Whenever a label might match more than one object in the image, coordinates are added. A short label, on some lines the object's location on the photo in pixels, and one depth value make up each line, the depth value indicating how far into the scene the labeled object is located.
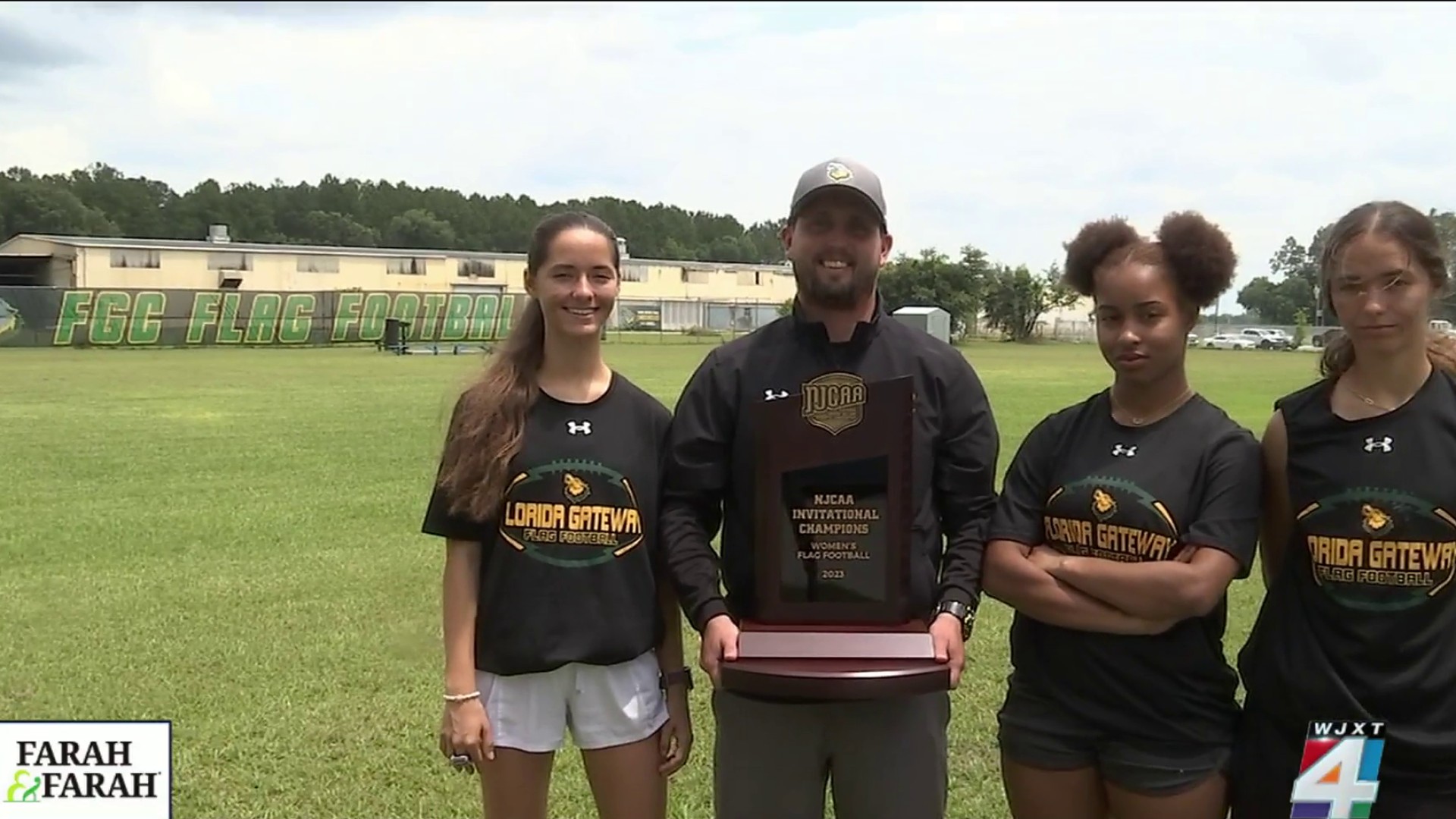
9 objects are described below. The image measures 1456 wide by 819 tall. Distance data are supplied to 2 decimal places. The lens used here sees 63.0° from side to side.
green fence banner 42.62
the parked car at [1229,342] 66.69
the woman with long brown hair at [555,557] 3.09
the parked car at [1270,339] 67.75
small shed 35.81
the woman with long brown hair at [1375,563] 2.65
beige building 57.41
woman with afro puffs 2.79
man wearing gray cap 3.01
